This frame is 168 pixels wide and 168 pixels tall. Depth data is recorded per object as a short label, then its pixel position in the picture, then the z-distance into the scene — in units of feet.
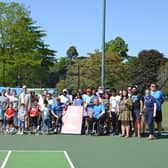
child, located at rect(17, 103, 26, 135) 45.88
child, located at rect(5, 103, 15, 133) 46.11
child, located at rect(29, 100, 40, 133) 46.37
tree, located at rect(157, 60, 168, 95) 175.25
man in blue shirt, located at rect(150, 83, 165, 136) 43.16
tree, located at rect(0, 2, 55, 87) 134.31
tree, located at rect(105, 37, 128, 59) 243.45
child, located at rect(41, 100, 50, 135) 46.08
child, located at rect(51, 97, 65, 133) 46.29
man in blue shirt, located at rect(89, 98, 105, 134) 45.25
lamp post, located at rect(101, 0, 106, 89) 48.91
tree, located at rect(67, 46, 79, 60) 384.74
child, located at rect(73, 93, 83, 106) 46.87
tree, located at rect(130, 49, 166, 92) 215.49
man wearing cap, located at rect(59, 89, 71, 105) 47.44
